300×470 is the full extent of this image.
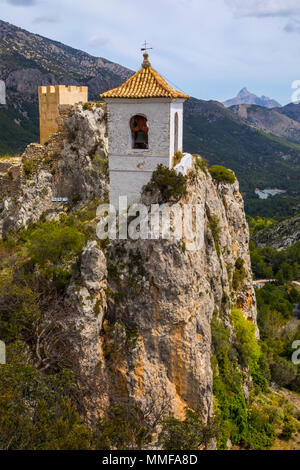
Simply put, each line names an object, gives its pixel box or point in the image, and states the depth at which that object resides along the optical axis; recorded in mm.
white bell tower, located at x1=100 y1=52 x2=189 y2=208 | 19031
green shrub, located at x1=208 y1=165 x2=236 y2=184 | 33312
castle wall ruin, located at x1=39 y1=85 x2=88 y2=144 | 30516
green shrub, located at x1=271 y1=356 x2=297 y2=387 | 37656
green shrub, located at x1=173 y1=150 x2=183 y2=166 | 20406
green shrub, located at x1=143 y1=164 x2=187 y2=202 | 19062
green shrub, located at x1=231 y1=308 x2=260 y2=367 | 27547
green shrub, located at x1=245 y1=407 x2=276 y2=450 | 25989
